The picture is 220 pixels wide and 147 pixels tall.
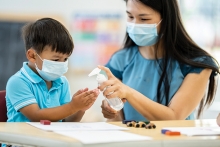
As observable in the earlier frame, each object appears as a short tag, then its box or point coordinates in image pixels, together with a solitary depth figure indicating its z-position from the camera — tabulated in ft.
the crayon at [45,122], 5.02
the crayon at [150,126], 5.08
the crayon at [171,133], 4.69
